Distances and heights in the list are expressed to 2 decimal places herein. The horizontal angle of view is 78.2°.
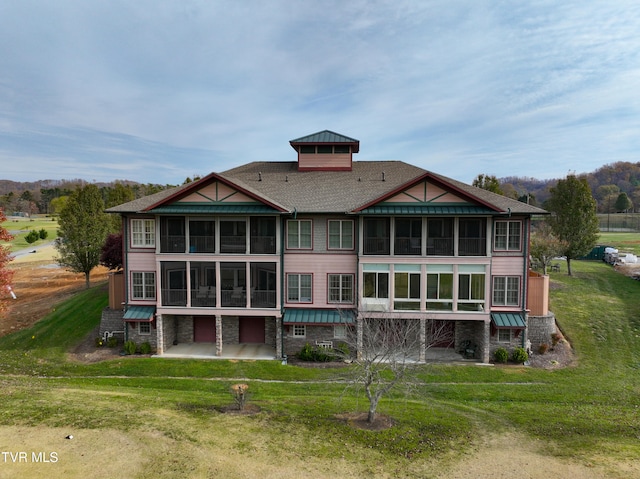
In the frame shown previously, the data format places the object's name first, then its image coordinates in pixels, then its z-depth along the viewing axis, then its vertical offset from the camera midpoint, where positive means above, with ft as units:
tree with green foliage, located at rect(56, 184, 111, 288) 110.93 -0.63
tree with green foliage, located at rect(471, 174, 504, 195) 119.24 +13.90
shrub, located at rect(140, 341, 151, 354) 73.61 -22.35
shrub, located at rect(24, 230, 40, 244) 221.87 -4.55
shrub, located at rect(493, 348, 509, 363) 69.51 -22.47
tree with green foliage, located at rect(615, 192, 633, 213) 321.73 +21.01
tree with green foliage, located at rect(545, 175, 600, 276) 112.37 +2.53
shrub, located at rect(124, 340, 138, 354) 72.90 -22.04
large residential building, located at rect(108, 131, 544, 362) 70.13 -5.98
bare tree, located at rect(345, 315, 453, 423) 43.75 -18.31
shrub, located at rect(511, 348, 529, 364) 68.69 -22.31
